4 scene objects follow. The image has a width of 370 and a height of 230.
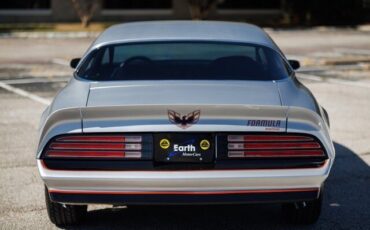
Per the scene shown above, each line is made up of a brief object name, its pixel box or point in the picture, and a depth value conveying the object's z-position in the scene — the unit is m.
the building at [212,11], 28.39
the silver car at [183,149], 3.87
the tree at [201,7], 26.78
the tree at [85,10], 25.64
